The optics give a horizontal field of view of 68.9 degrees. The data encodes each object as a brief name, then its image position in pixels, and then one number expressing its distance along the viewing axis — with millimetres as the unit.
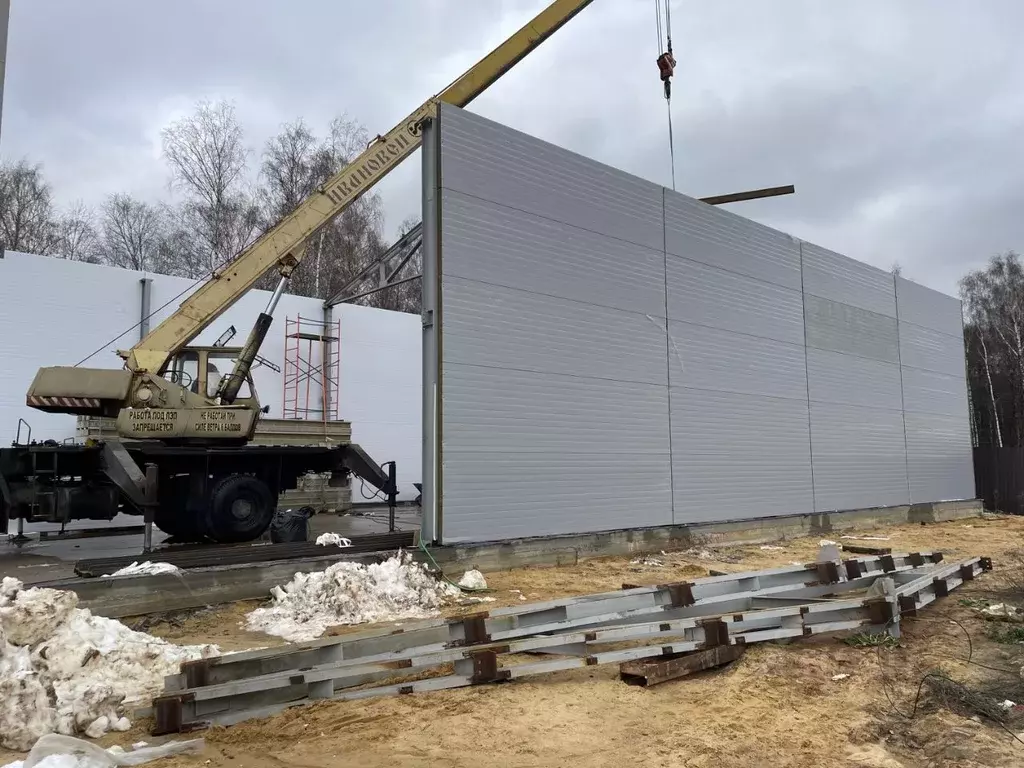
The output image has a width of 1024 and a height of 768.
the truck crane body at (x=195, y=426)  11281
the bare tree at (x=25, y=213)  30219
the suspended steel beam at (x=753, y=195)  17609
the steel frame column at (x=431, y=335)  10523
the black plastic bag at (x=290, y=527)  11609
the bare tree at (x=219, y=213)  28953
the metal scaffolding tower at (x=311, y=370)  19469
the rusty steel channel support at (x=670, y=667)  5594
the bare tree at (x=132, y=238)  33125
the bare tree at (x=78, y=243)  31453
